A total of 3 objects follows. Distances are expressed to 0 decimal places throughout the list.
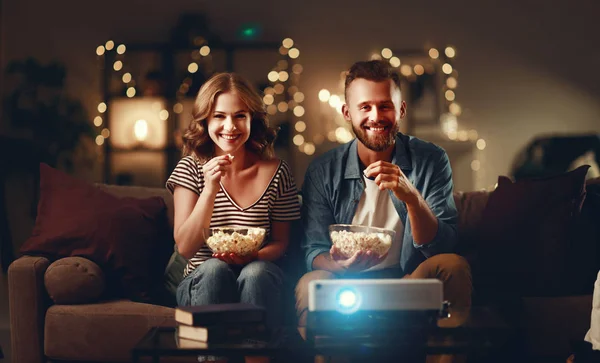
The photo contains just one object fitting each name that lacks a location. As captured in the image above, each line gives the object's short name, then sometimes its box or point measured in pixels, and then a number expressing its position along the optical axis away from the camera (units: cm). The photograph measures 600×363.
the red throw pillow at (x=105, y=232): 265
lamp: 592
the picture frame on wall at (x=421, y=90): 600
